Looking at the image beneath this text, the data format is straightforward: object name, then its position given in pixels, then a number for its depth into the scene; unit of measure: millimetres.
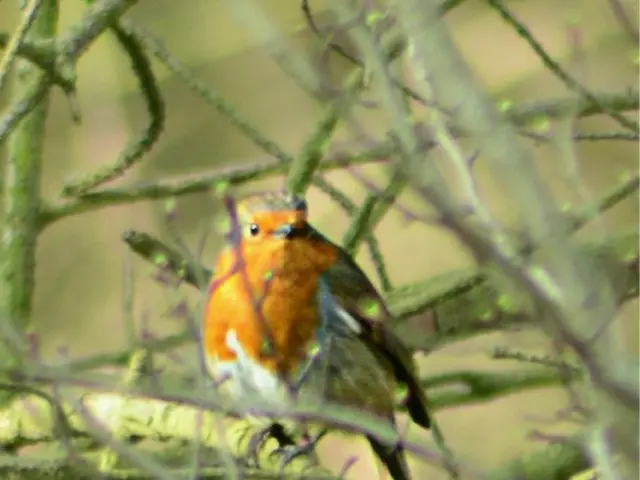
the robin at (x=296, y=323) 5934
